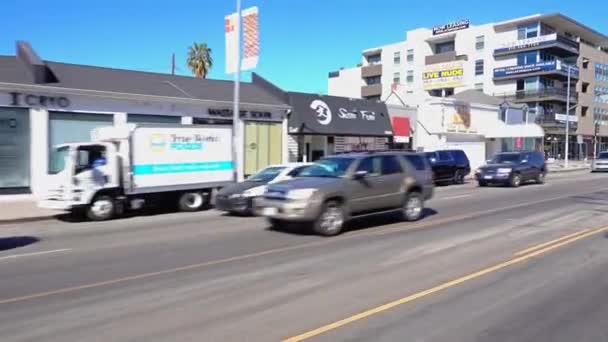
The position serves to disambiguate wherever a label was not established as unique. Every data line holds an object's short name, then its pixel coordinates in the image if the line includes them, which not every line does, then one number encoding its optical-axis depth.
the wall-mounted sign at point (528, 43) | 64.69
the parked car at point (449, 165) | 26.05
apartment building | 66.31
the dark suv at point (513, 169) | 24.38
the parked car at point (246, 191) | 14.34
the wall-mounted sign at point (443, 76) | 56.59
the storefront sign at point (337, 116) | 27.81
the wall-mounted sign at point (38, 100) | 19.02
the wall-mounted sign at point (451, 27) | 74.27
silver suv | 10.61
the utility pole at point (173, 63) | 42.91
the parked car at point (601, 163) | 39.97
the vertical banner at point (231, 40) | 19.72
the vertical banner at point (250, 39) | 19.38
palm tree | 51.38
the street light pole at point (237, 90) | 17.67
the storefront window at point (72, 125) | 20.05
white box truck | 14.15
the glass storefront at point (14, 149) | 18.95
